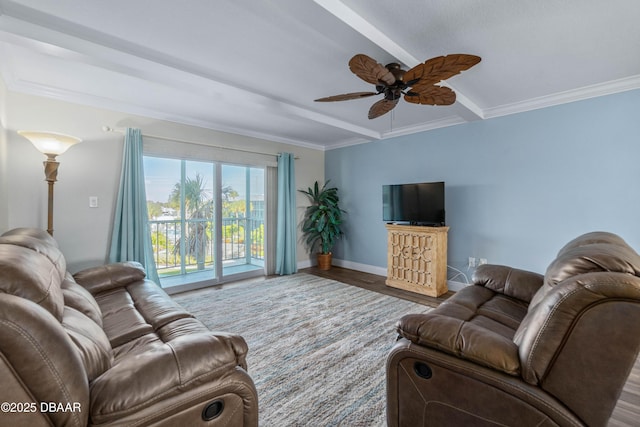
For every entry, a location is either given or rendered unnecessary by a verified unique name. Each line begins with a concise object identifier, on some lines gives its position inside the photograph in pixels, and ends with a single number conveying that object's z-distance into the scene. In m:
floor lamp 2.44
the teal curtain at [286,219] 4.88
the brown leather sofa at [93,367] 0.73
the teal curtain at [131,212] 3.32
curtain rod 3.28
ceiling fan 1.69
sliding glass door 3.99
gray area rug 1.69
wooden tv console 3.76
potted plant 5.22
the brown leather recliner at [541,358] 0.92
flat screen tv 3.86
